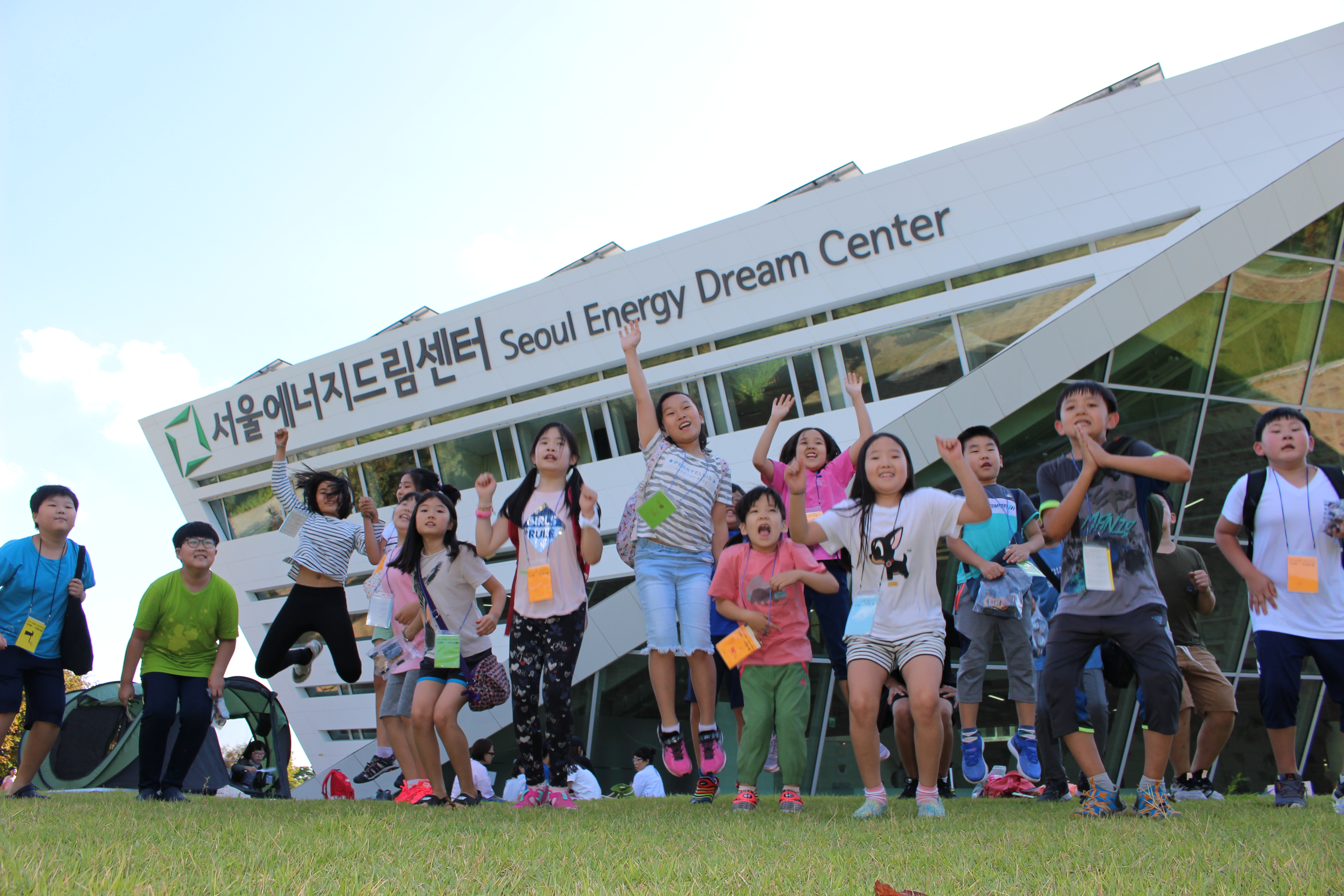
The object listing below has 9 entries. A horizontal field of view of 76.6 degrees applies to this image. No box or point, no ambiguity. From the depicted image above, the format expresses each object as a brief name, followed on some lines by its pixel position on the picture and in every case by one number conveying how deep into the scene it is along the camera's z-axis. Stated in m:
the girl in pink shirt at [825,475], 5.06
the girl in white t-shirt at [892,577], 3.69
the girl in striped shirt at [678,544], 4.39
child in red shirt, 4.02
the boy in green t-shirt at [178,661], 5.04
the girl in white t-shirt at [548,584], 4.43
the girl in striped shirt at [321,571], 6.32
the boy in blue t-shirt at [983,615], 4.81
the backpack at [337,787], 7.98
